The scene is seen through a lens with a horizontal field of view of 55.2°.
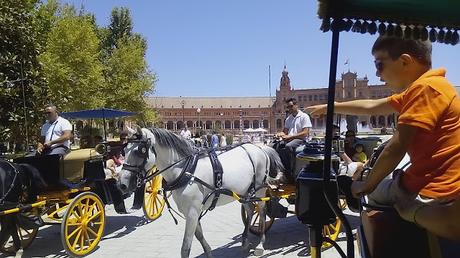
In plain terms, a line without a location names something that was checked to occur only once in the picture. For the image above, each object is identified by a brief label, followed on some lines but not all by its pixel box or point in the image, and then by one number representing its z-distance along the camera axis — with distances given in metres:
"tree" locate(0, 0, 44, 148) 13.05
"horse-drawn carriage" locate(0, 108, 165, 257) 5.84
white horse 5.28
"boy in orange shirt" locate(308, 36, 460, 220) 1.82
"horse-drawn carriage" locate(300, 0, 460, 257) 2.01
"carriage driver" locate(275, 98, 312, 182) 6.87
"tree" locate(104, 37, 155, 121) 34.69
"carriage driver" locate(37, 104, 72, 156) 6.68
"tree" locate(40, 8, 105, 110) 22.08
